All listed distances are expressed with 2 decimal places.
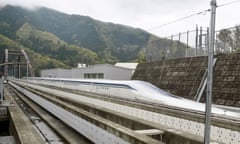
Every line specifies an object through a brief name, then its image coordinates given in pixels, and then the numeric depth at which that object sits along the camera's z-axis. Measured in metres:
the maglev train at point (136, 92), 8.60
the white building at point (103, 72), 24.36
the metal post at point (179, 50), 17.83
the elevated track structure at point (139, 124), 4.07
